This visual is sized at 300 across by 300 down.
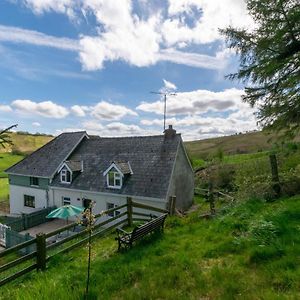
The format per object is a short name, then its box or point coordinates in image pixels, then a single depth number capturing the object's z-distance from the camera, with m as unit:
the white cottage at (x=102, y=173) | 23.97
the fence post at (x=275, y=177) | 12.30
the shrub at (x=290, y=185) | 12.26
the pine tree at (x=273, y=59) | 11.43
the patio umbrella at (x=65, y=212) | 18.56
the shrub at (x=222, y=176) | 30.05
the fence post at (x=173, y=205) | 15.77
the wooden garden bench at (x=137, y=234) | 9.00
